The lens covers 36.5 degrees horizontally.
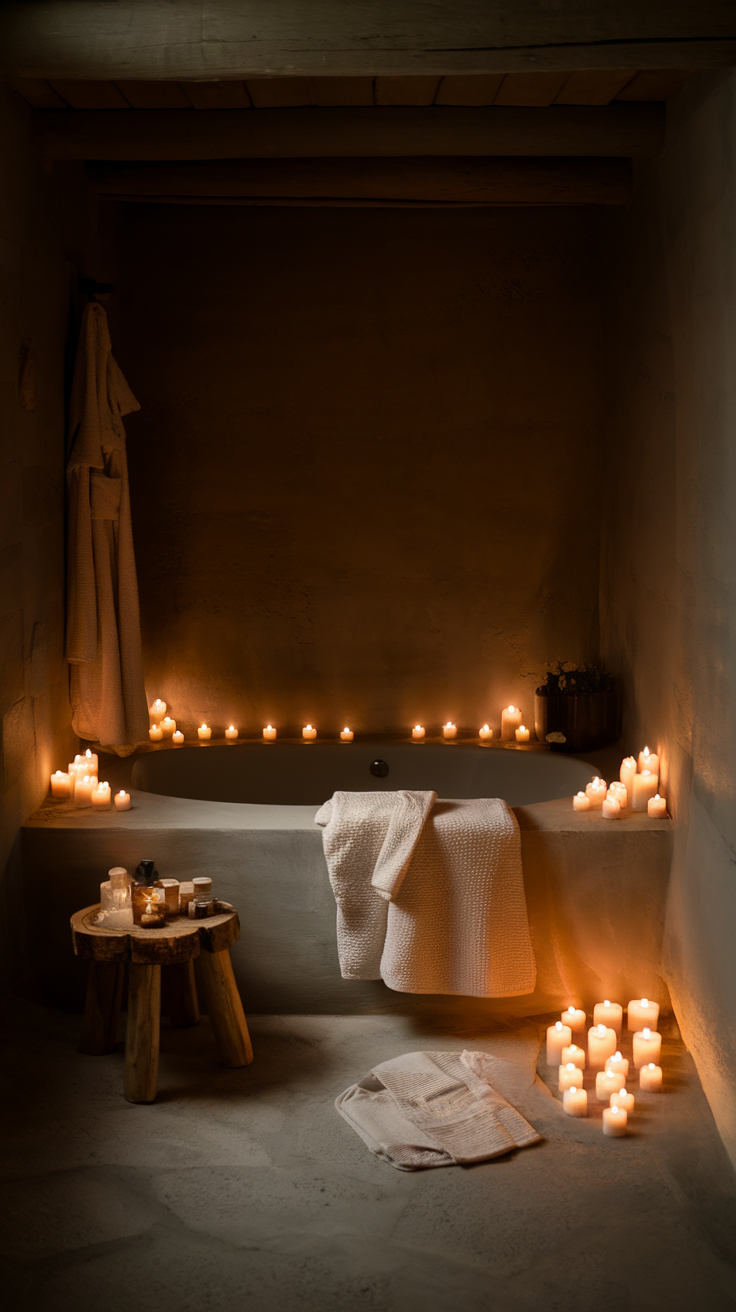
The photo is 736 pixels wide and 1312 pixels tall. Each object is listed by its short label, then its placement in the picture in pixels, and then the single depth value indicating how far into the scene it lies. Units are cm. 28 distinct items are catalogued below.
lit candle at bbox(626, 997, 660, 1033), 264
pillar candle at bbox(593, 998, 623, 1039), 267
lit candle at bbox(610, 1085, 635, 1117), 233
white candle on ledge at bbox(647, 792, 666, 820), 284
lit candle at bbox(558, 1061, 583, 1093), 241
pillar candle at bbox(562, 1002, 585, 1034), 265
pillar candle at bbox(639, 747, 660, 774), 297
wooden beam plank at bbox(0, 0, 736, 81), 221
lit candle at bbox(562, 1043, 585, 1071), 247
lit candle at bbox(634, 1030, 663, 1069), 249
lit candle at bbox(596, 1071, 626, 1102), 238
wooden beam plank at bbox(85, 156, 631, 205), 324
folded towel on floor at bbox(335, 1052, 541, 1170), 222
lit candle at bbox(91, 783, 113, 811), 297
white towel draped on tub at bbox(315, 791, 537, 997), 263
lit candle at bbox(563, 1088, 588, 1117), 236
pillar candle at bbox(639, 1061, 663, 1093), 244
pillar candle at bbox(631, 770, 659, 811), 291
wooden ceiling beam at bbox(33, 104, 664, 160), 283
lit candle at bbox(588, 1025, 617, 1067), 250
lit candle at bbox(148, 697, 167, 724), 390
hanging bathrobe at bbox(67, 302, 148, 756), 320
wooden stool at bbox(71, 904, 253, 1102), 237
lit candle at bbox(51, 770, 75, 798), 305
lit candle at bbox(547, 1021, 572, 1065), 255
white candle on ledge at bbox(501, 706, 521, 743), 385
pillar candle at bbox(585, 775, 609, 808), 293
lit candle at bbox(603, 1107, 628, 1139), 228
